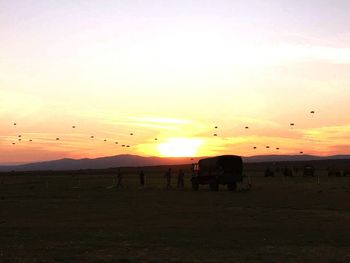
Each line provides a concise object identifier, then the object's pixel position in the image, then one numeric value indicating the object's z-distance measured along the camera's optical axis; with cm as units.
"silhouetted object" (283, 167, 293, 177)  8994
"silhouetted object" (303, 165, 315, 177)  8806
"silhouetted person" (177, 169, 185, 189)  5303
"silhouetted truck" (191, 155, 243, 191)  4906
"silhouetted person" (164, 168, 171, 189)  5338
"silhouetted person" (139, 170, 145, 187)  5978
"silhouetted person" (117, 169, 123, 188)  5703
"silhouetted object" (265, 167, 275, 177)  9119
